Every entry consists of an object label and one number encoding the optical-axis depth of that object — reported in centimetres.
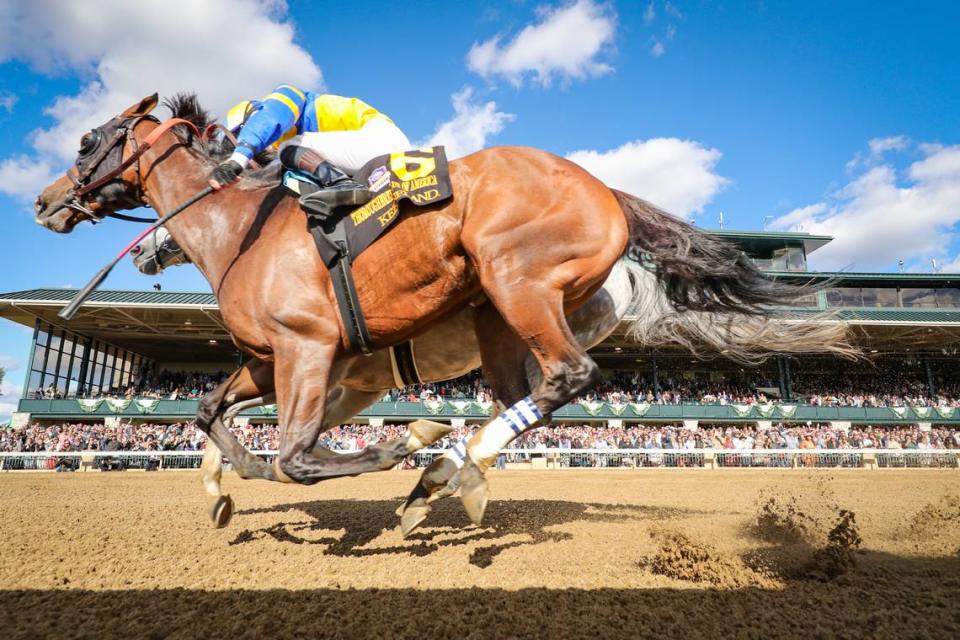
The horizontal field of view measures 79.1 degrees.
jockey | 372
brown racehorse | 341
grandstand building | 2889
